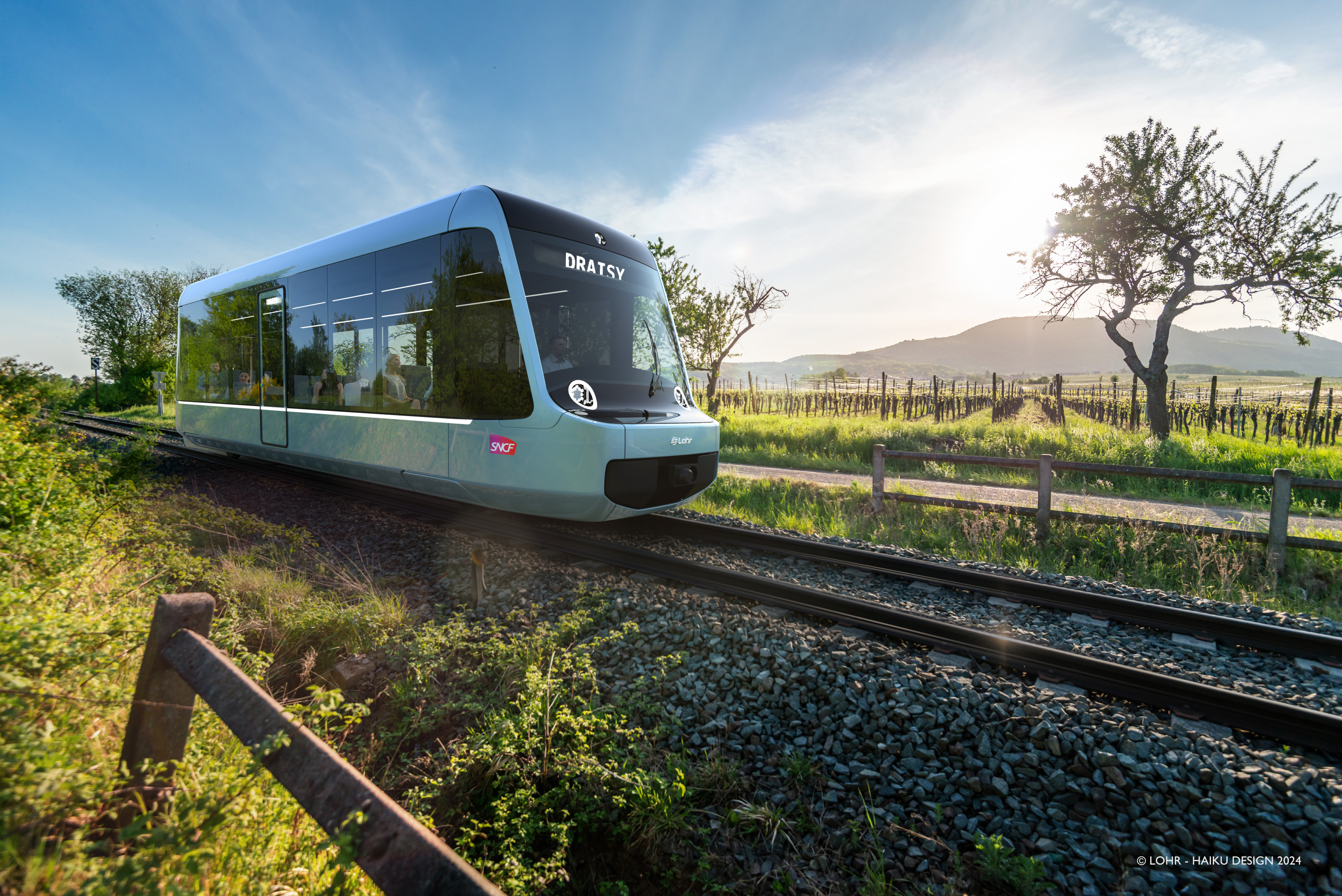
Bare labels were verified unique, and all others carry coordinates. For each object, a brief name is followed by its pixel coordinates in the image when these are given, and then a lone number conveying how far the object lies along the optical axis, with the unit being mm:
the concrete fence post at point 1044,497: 7305
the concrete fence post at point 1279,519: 6262
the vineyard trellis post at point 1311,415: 17859
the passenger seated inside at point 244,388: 9555
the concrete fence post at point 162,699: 1887
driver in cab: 5676
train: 5586
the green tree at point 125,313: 42969
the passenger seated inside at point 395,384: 6789
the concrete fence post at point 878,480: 8727
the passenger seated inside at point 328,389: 7730
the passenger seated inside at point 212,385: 10516
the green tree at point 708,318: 21078
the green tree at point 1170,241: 15867
